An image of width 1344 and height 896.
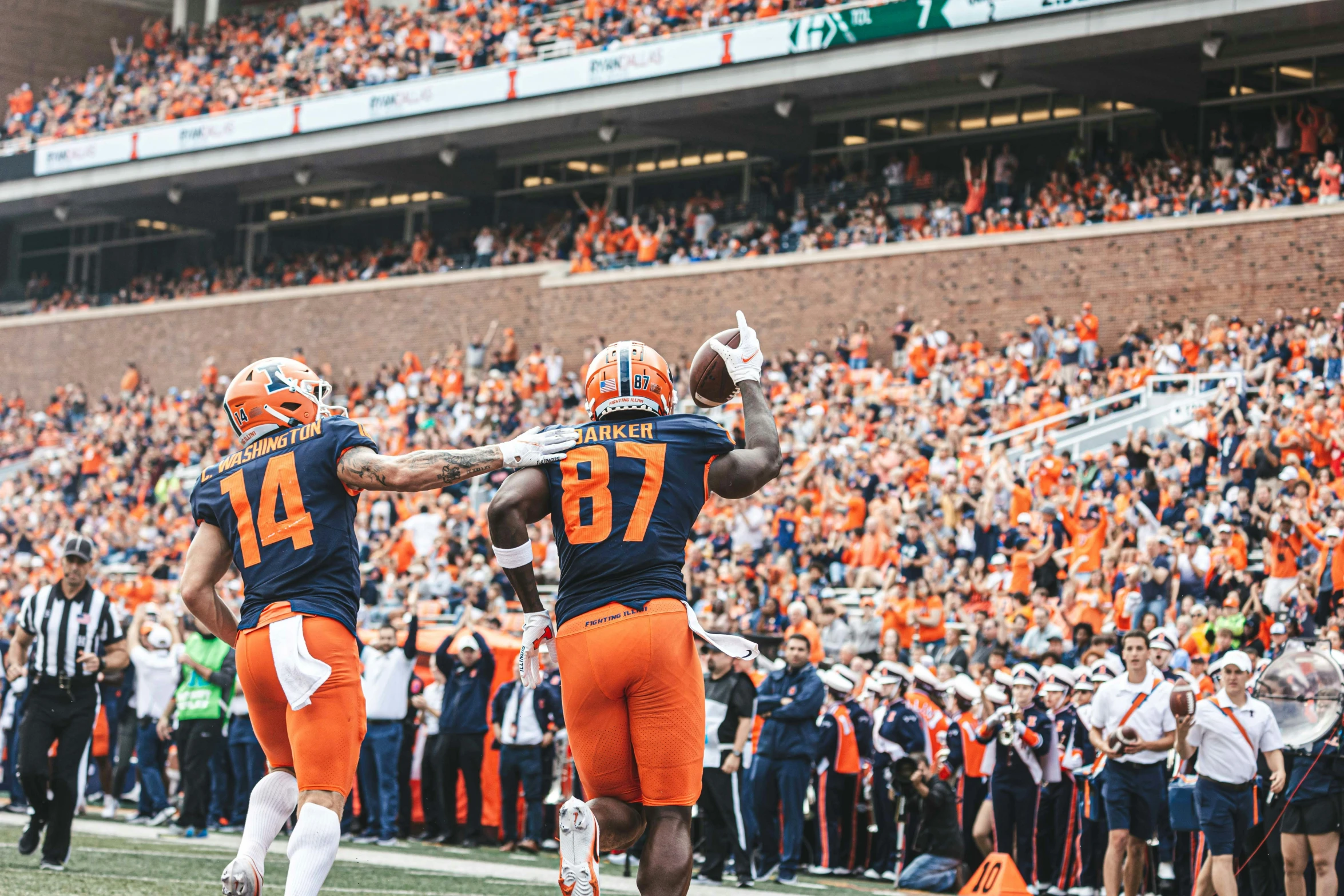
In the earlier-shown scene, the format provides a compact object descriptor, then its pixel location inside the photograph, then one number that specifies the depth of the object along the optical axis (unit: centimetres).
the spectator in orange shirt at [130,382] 3716
